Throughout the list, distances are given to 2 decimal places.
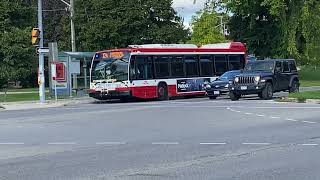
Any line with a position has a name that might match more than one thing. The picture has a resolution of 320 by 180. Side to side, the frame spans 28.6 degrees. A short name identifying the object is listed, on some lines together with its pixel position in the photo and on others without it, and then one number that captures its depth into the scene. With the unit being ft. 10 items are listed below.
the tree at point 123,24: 196.75
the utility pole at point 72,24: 145.59
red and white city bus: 113.80
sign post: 122.31
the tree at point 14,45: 173.58
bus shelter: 127.03
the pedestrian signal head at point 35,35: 115.75
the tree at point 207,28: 222.11
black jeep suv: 102.37
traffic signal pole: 116.29
